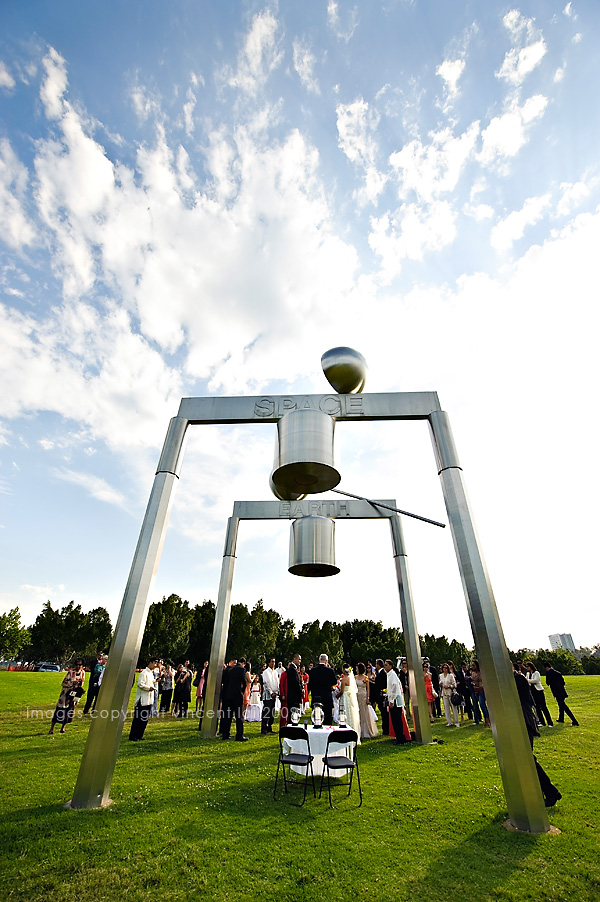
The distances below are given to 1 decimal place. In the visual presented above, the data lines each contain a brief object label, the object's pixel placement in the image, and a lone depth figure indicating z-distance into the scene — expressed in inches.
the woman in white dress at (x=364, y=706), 444.1
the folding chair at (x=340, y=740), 229.9
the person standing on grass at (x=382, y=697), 470.5
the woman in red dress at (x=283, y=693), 388.8
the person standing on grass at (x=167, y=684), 608.3
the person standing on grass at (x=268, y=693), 489.0
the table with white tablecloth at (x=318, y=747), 273.3
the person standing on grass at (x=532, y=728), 213.9
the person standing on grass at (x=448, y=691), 532.1
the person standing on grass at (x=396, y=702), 400.2
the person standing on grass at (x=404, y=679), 590.2
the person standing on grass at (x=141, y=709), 389.7
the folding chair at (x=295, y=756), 231.2
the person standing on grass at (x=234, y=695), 410.6
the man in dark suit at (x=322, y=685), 339.0
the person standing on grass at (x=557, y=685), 497.7
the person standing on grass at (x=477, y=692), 523.2
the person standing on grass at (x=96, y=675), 503.7
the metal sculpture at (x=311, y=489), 185.9
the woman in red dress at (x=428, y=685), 554.0
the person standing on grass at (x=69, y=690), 434.3
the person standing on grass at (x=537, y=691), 486.9
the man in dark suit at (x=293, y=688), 382.9
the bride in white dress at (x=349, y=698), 395.5
